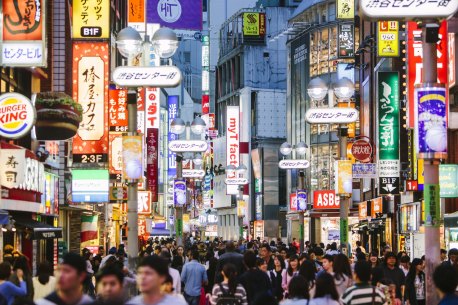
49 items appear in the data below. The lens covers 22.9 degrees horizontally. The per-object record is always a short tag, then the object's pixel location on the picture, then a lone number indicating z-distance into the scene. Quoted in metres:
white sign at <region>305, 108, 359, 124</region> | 30.08
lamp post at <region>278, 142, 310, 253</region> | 45.03
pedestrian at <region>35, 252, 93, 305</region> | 9.23
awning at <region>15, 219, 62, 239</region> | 29.33
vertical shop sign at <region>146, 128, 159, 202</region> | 71.25
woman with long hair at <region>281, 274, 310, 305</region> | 12.50
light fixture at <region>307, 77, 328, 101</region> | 30.42
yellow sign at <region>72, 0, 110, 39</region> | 38.09
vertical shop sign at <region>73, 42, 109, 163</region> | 37.72
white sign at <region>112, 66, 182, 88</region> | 22.91
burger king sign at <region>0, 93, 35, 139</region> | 25.47
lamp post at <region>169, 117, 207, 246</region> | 41.72
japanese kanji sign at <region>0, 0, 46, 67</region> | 25.66
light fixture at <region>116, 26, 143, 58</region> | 23.27
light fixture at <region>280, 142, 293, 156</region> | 47.81
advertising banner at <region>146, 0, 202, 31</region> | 43.50
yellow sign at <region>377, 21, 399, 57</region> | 48.88
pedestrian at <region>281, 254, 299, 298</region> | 20.86
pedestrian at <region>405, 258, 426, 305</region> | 20.02
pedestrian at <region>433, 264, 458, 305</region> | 11.11
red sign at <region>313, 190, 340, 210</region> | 72.94
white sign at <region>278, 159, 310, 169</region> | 46.17
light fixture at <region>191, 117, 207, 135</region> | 41.81
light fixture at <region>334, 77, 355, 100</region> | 30.25
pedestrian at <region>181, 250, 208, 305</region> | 22.84
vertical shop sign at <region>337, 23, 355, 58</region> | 79.62
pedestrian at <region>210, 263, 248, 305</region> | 16.36
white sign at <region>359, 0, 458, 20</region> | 17.67
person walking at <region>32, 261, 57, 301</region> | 16.78
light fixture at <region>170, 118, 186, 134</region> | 41.50
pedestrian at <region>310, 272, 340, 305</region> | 12.61
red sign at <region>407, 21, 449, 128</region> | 38.19
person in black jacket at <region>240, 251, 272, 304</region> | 17.58
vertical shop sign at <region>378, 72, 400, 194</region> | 47.53
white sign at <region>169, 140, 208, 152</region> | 43.06
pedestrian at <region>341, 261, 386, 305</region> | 13.48
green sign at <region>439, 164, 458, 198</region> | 34.72
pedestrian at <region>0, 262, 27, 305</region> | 14.91
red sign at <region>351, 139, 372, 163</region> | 45.62
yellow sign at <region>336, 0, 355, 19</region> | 77.56
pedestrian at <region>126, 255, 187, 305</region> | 9.44
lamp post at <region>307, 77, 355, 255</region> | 30.38
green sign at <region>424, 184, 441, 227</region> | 17.45
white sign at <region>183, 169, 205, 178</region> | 56.22
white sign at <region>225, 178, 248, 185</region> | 72.81
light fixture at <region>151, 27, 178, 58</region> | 23.23
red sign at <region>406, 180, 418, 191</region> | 41.84
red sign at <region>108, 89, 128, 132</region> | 45.33
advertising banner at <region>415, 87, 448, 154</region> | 17.72
